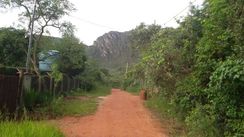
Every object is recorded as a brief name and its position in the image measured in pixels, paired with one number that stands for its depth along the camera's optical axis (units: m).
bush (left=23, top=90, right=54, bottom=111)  7.38
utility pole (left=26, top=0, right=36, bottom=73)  11.45
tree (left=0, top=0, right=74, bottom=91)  13.04
